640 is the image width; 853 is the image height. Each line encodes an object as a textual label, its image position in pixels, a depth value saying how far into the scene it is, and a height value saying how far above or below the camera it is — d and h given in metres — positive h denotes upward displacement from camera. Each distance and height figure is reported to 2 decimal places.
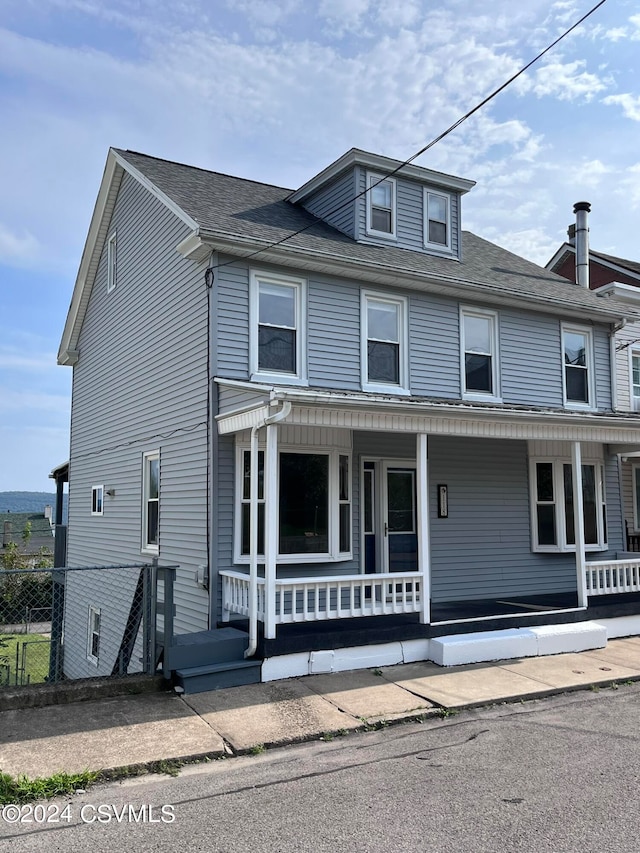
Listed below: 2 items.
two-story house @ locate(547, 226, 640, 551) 14.91 +2.70
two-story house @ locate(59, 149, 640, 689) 8.62 +1.23
